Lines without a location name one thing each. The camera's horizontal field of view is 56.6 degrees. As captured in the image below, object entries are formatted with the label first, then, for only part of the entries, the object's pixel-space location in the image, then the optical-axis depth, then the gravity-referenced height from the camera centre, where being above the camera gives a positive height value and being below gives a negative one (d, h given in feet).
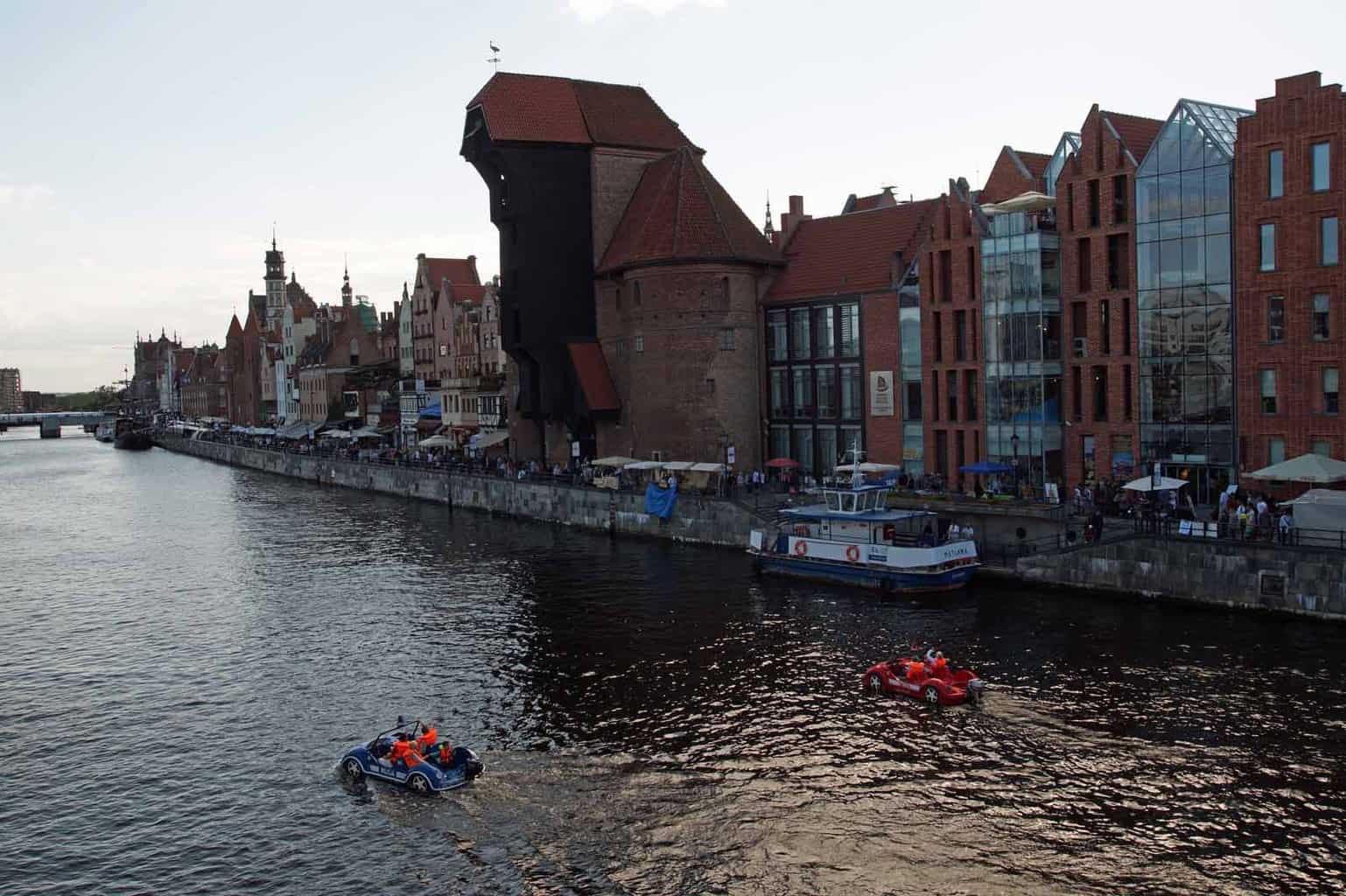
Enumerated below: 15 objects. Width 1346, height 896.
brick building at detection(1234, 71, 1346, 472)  167.22 +19.03
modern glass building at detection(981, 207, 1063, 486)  206.90 +13.26
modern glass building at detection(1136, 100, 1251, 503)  181.06 +17.38
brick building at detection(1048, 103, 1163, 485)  194.49 +19.37
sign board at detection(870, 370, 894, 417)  239.09 +4.86
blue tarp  237.04 -14.89
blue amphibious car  102.68 -28.51
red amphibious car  119.96 -25.85
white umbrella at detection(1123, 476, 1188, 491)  176.65 -10.07
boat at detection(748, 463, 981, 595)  173.27 -18.59
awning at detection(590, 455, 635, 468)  265.34 -8.21
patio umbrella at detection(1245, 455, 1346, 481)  159.33 -7.65
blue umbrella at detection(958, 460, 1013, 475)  206.28 -8.43
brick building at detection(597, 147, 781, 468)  263.08 +21.58
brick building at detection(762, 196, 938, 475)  238.07 +16.52
